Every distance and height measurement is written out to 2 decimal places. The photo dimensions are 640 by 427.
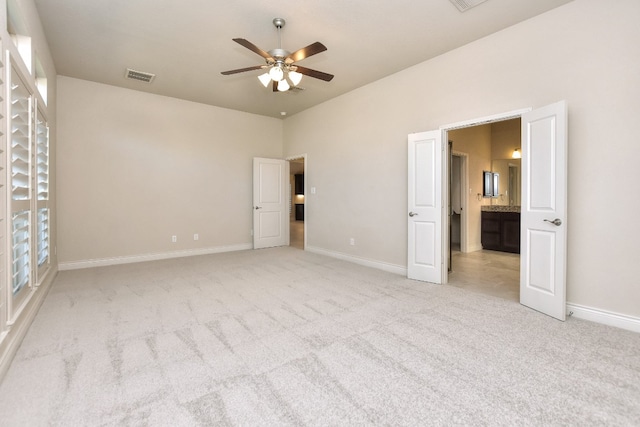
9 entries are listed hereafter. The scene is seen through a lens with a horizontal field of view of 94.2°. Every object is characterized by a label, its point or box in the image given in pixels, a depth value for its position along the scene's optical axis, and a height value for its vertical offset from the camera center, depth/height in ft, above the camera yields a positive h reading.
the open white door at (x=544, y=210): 8.93 -0.16
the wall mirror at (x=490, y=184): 21.02 +1.53
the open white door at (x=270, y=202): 21.31 +0.31
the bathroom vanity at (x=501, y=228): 19.31 -1.56
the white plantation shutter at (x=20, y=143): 7.34 +1.73
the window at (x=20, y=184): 7.30 +0.62
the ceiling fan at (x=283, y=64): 9.18 +4.80
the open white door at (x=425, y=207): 12.63 -0.07
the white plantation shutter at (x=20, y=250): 7.75 -1.19
